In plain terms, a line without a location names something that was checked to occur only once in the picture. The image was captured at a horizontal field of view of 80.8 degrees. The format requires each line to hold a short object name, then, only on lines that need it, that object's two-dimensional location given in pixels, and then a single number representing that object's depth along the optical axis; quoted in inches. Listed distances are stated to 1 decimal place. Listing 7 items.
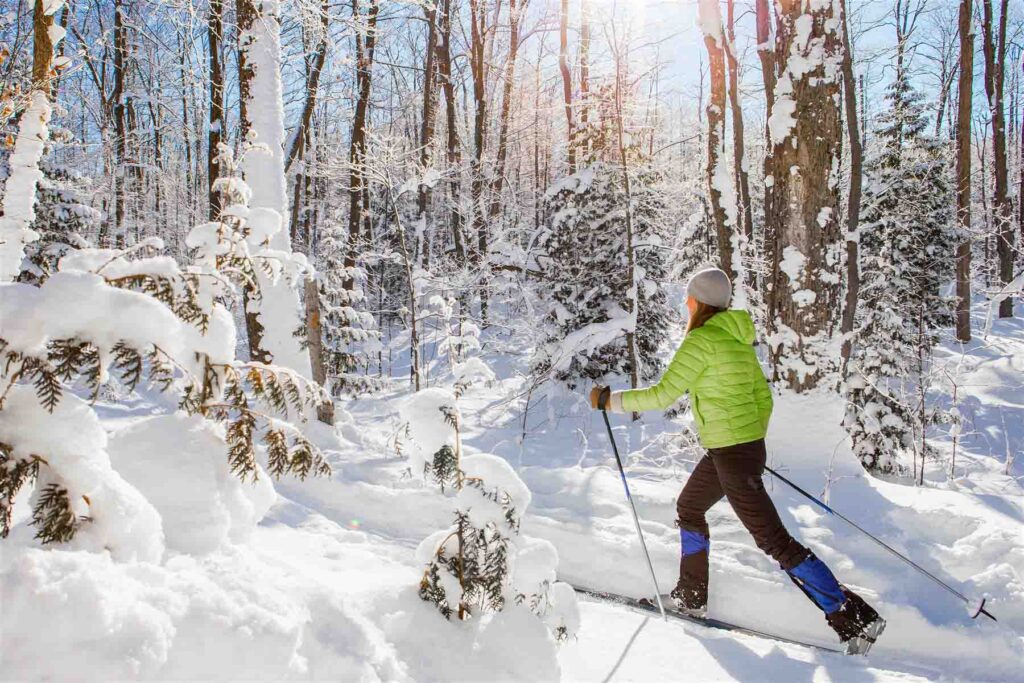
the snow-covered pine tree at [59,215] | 573.6
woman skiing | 133.7
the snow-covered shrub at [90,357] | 65.2
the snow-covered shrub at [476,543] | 99.3
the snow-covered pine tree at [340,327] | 491.8
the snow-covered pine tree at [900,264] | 483.8
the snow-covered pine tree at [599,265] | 466.0
